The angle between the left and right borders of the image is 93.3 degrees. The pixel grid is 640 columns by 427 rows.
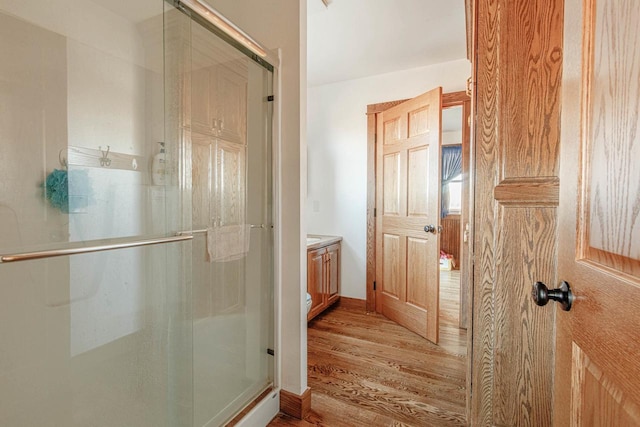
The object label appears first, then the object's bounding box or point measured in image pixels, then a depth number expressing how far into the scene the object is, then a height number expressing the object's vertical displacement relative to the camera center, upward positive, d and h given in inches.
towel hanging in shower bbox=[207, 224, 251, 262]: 60.2 -7.7
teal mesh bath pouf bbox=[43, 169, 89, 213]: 46.5 +2.7
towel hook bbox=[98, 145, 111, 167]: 51.4 +7.8
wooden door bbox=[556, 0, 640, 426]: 18.4 -0.8
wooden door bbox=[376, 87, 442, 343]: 101.7 -2.1
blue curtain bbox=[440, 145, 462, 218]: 238.4 +31.2
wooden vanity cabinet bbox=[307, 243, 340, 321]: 112.7 -28.5
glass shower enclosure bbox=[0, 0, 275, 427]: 45.2 -1.8
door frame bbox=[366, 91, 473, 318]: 126.3 +3.2
